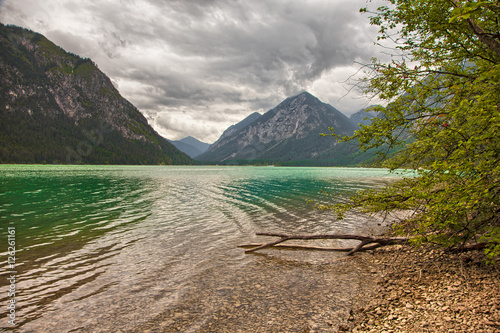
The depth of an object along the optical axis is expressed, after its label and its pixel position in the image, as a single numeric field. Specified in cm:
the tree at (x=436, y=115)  649
